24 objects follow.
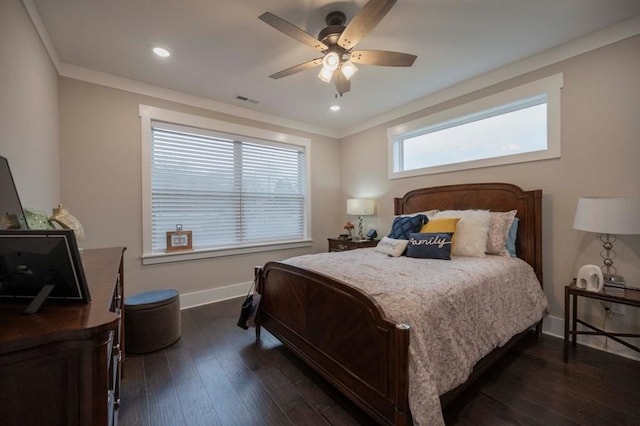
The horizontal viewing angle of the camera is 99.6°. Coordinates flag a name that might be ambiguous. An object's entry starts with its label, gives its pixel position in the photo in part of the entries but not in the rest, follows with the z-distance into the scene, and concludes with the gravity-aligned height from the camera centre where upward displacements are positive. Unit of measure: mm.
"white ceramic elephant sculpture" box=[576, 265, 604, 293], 2045 -532
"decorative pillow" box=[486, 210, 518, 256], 2566 -216
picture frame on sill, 3307 -353
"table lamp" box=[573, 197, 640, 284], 1913 -66
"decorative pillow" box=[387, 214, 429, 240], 2916 -167
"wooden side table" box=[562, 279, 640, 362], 1892 -638
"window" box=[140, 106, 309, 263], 3252 +346
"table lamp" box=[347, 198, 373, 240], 4160 +59
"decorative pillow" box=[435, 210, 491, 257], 2525 -225
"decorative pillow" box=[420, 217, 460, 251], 2670 -151
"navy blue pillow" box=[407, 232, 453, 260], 2436 -326
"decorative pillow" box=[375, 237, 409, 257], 2680 -370
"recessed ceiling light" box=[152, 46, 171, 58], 2414 +1459
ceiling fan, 1695 +1201
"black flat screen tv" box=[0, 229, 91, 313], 807 -171
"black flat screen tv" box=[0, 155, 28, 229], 1117 +34
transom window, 2627 +911
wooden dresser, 637 -390
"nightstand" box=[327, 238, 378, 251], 3922 -495
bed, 1310 -725
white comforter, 1311 -585
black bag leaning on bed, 2432 -920
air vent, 3443 +1452
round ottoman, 2242 -940
